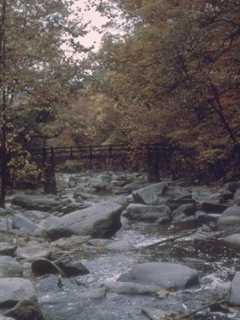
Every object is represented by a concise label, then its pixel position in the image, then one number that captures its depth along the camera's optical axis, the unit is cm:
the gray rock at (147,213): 1481
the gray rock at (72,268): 888
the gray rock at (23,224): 1296
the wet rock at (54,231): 1207
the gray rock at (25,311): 626
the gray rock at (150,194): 1782
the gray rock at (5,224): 1278
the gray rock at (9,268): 823
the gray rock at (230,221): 1221
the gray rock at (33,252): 973
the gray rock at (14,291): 659
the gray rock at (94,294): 770
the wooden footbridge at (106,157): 2272
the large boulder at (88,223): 1213
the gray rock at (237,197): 1618
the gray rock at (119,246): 1098
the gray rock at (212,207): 1540
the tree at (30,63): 1478
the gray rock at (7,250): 987
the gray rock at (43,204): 1712
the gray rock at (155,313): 678
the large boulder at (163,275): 806
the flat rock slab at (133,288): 783
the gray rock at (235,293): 716
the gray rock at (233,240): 1064
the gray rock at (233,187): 1944
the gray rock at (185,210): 1511
